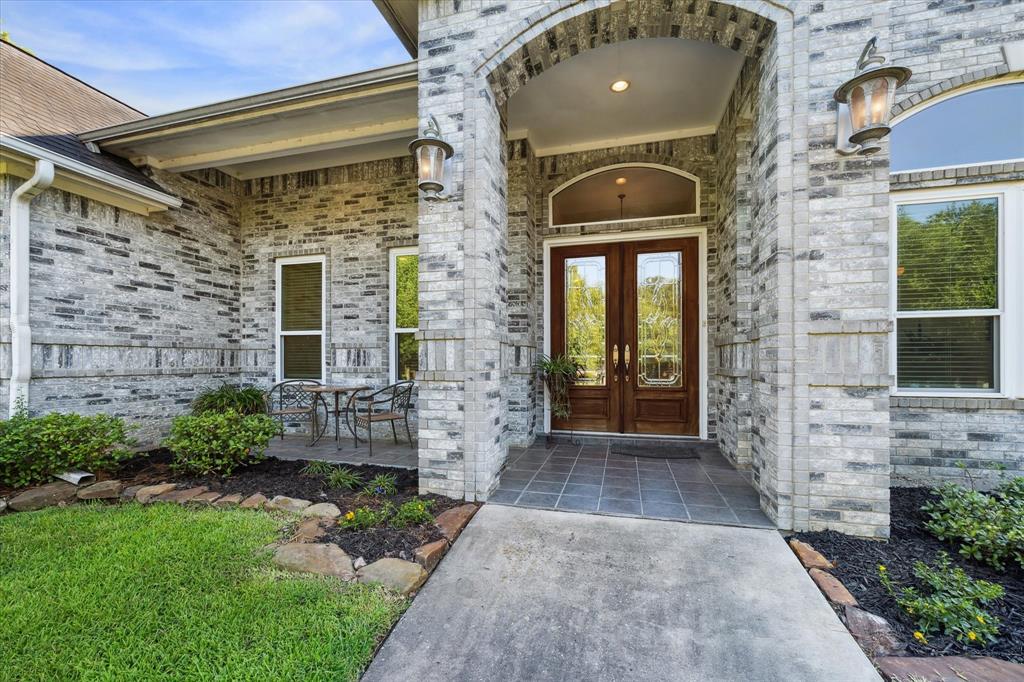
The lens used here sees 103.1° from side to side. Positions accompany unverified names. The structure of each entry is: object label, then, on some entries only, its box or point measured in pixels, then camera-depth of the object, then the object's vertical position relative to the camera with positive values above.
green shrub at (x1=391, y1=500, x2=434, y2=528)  2.70 -1.19
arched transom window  5.14 +1.89
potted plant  5.02 -0.48
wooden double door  5.11 +0.11
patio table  4.82 -0.66
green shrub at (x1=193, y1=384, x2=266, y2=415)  5.36 -0.81
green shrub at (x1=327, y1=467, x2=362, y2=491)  3.46 -1.20
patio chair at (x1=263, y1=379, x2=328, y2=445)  5.63 -0.85
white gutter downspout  3.84 +0.53
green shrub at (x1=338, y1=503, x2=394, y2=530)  2.66 -1.19
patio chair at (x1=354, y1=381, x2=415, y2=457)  4.69 -0.85
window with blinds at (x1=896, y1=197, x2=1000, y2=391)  3.26 +0.38
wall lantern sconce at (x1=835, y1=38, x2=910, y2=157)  2.31 +1.43
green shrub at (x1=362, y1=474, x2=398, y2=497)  3.27 -1.20
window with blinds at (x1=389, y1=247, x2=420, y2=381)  5.48 +0.39
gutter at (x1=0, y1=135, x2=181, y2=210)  3.63 +1.70
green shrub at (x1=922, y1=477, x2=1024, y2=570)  2.20 -1.05
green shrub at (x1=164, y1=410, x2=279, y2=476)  3.66 -0.93
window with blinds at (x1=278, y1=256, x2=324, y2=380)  5.87 +0.32
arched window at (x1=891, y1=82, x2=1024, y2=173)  3.06 +1.63
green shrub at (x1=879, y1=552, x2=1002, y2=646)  1.72 -1.19
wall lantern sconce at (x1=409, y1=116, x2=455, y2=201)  3.05 +1.40
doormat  4.40 -1.24
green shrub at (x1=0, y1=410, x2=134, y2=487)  3.26 -0.89
